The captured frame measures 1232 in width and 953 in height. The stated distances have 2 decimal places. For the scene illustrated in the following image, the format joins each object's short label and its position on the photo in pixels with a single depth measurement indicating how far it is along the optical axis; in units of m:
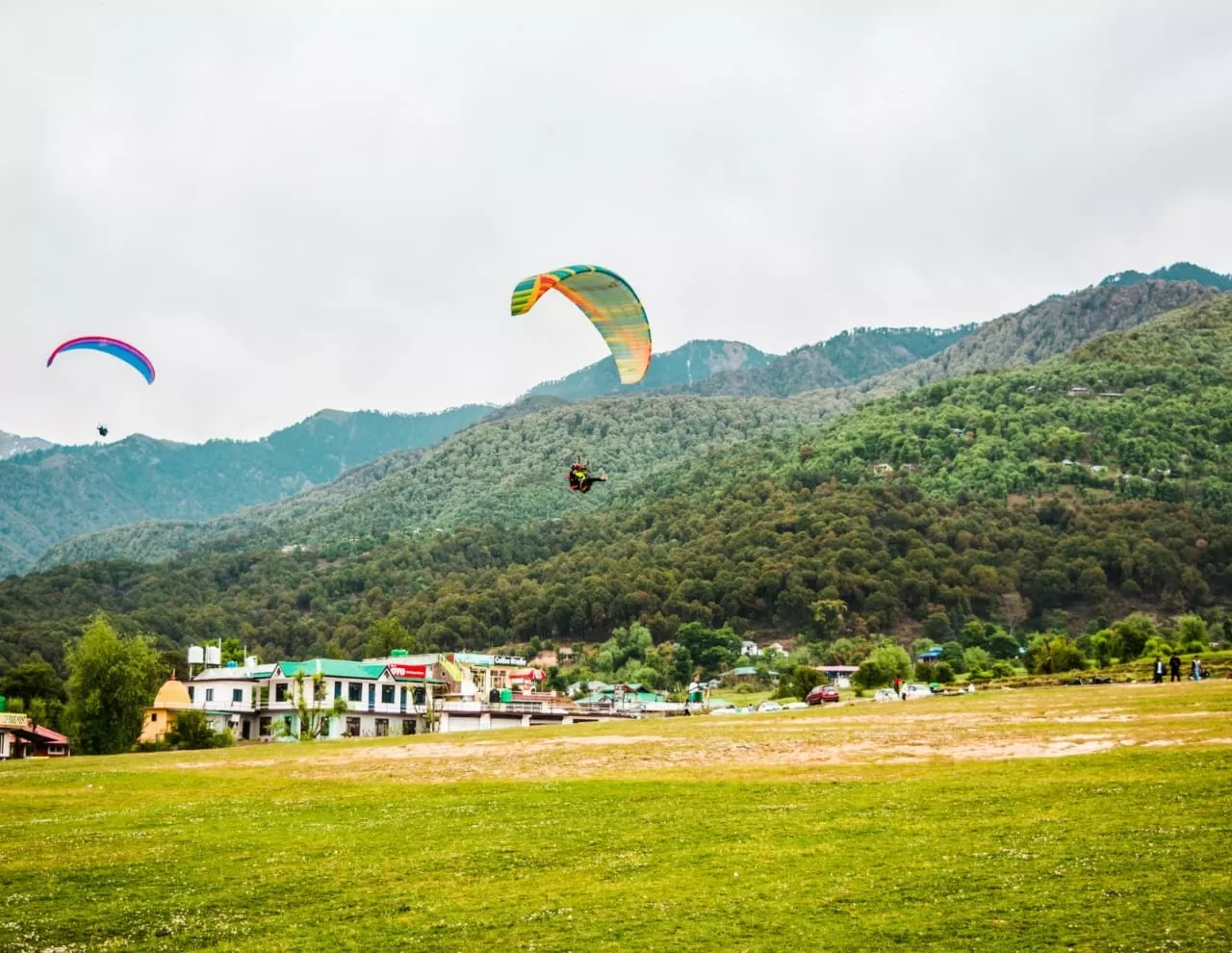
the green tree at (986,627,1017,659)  121.18
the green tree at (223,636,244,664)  104.56
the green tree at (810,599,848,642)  145.00
